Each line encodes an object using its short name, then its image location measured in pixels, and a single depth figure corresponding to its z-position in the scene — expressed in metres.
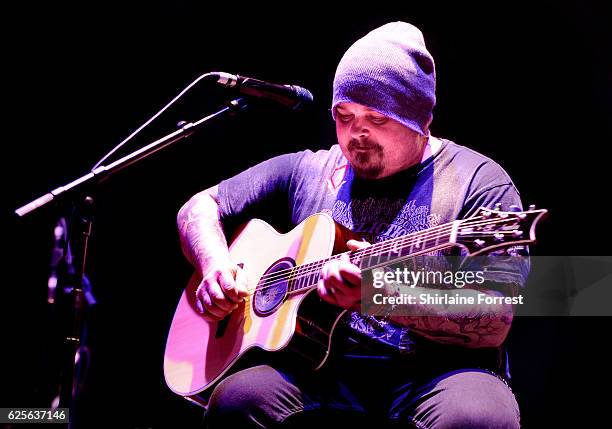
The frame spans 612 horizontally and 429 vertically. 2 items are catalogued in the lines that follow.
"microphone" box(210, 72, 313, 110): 5.34
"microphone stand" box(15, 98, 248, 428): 5.07
